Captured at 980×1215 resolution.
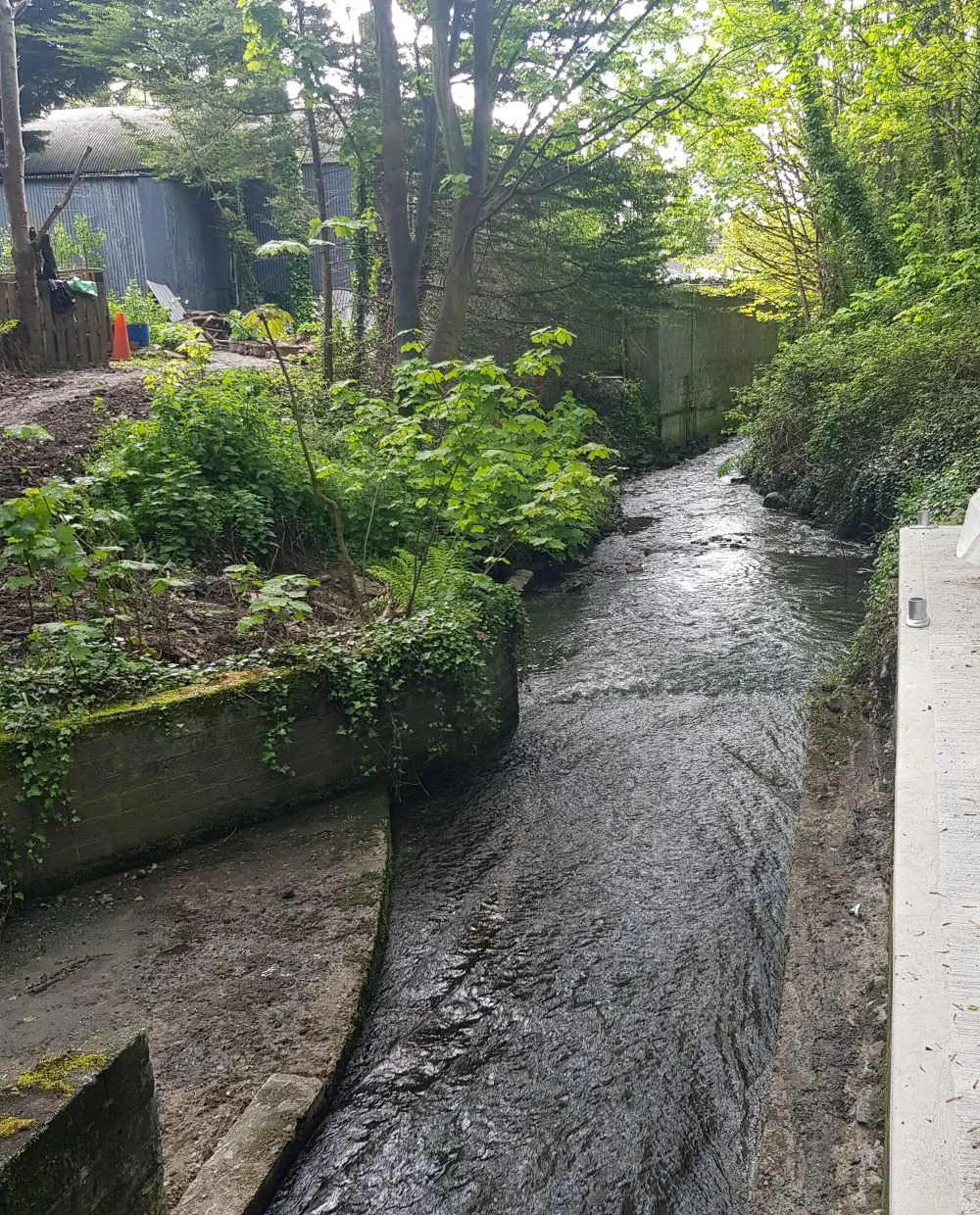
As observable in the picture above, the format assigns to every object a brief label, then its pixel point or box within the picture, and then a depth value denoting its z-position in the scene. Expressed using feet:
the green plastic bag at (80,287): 48.57
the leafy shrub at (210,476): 23.97
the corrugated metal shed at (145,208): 75.15
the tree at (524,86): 36.19
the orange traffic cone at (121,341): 50.47
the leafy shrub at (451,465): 22.24
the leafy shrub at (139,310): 61.21
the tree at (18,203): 40.42
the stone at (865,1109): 10.41
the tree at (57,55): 68.54
